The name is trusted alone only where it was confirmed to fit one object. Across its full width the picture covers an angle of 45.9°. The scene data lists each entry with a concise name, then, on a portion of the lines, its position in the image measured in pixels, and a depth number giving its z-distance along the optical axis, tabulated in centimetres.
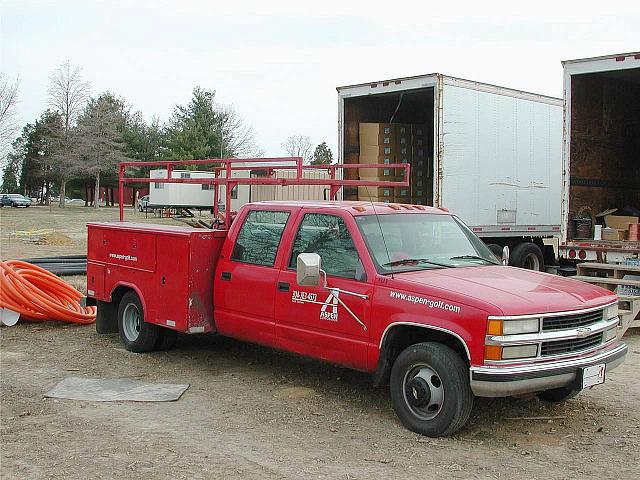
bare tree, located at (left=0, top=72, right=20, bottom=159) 5497
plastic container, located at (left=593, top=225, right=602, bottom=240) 1156
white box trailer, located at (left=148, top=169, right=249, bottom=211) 4088
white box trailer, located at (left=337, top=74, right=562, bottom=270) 1283
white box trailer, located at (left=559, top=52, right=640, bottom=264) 1084
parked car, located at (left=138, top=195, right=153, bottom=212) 5362
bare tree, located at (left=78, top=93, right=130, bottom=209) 5831
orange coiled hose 971
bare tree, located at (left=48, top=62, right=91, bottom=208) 5850
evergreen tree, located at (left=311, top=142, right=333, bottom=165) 7452
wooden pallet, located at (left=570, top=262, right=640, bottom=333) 908
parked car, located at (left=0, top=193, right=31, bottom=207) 6538
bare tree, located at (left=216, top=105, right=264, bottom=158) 6431
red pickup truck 538
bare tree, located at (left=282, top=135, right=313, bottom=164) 7338
